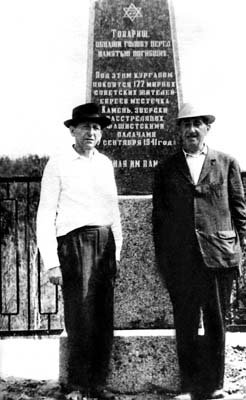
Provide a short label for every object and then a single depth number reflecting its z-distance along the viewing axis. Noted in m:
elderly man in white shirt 4.13
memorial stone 4.56
